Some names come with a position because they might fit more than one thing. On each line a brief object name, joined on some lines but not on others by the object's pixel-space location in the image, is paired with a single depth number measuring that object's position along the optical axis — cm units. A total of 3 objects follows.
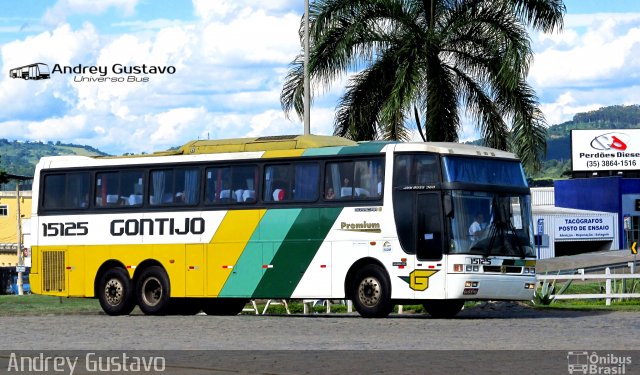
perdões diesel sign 10194
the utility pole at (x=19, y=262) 6397
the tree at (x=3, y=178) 8243
